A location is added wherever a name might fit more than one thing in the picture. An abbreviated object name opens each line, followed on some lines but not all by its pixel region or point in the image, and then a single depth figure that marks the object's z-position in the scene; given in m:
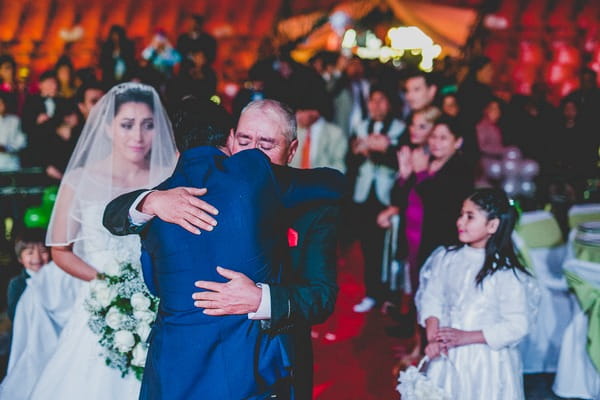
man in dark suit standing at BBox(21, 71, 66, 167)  5.34
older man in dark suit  1.66
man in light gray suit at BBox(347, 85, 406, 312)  4.89
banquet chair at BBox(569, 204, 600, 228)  4.19
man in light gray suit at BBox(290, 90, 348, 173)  5.22
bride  2.69
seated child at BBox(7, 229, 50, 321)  3.59
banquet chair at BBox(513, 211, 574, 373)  3.86
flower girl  2.73
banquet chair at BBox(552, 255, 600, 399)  3.51
